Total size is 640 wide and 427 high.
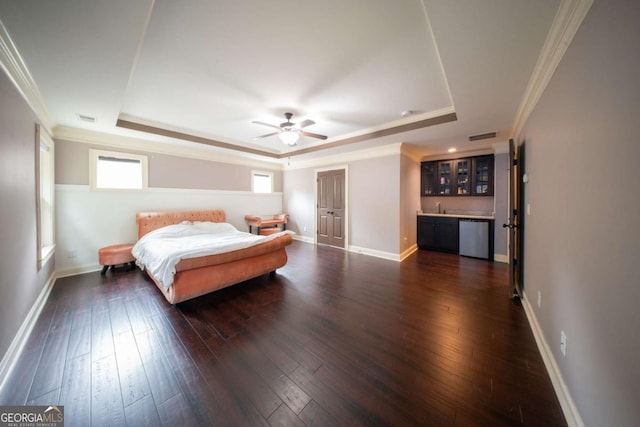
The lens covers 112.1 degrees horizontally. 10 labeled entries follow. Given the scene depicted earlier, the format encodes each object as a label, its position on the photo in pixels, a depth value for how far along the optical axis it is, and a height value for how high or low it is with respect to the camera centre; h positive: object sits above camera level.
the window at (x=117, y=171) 3.78 +0.76
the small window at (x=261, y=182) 6.24 +0.87
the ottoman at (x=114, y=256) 3.63 -0.77
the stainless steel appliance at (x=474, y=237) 4.46 -0.59
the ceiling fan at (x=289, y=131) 3.24 +1.20
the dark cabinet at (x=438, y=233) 4.95 -0.57
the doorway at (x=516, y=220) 2.66 -0.13
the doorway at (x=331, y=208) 5.49 +0.06
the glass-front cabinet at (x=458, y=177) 4.86 +0.79
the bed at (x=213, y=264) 2.50 -0.73
